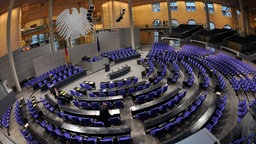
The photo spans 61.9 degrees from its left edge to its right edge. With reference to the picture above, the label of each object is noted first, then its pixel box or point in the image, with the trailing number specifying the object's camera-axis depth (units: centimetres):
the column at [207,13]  2431
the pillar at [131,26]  2592
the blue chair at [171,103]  1189
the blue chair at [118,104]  1277
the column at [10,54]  1691
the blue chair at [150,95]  1330
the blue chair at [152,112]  1117
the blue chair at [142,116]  1091
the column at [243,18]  2074
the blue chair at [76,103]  1316
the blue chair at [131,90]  1455
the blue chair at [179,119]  1002
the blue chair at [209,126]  940
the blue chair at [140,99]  1305
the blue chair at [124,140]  908
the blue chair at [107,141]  910
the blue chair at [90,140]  916
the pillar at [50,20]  2109
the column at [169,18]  2672
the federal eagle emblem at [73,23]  1878
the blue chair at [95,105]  1280
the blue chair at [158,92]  1355
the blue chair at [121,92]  1431
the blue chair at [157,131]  940
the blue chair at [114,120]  1084
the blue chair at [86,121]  1095
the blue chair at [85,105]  1285
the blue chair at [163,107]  1153
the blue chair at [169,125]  967
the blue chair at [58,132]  999
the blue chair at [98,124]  1051
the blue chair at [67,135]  961
